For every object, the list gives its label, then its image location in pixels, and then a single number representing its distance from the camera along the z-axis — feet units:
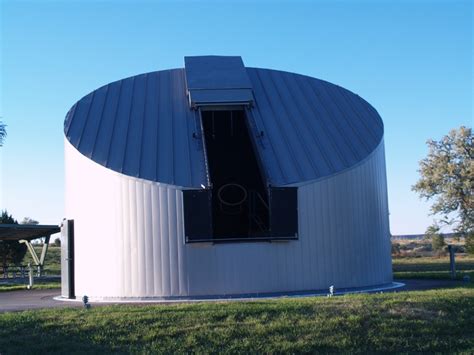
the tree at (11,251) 131.34
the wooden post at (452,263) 67.51
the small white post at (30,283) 75.60
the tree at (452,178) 150.92
